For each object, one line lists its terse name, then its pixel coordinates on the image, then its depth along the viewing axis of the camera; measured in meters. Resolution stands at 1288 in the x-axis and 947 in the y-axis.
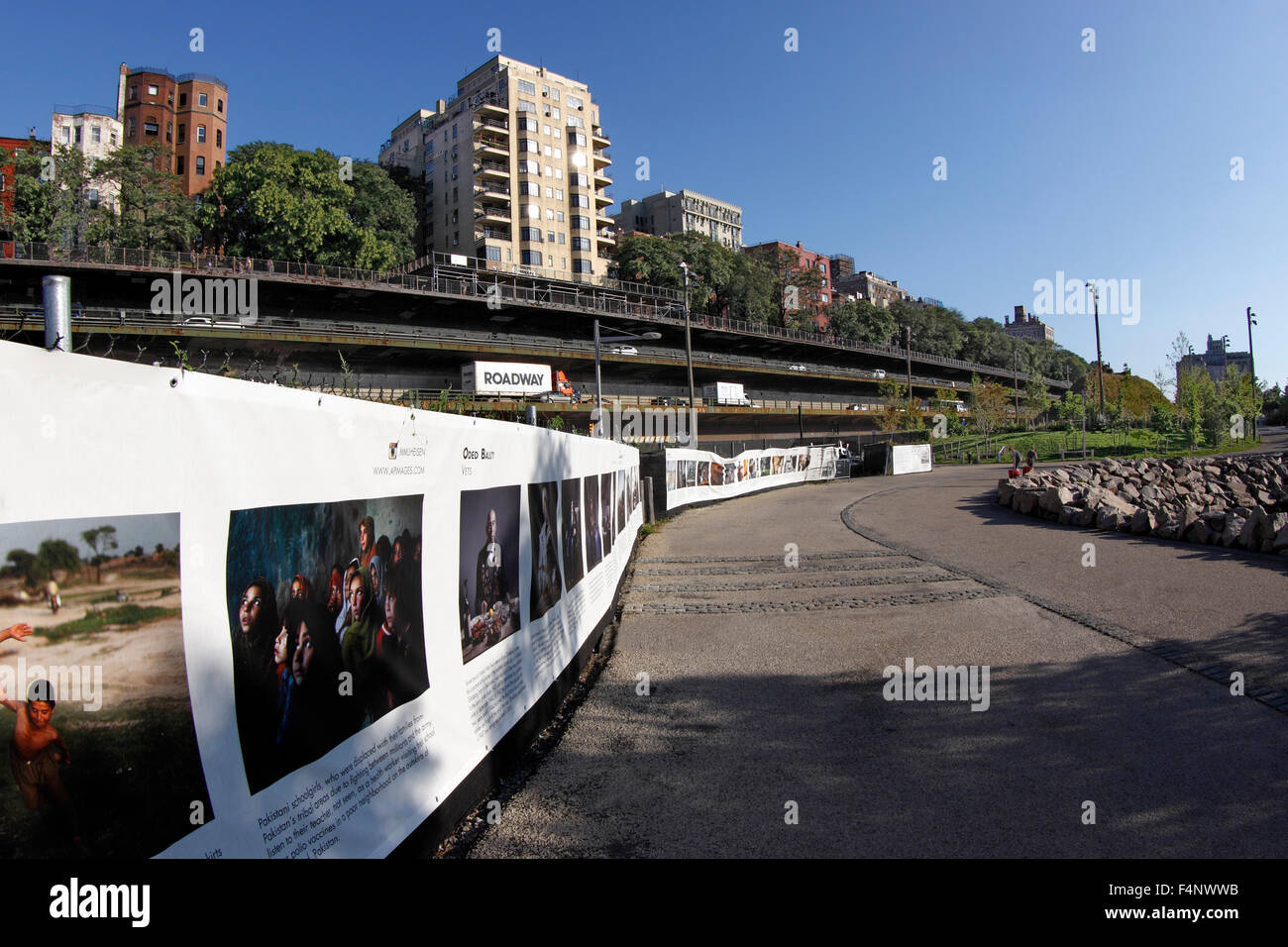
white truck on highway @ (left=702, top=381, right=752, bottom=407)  70.19
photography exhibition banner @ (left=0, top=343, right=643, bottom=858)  1.98
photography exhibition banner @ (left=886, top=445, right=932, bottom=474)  48.62
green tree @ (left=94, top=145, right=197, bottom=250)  56.75
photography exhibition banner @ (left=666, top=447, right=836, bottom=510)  27.06
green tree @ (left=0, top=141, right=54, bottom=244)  52.81
